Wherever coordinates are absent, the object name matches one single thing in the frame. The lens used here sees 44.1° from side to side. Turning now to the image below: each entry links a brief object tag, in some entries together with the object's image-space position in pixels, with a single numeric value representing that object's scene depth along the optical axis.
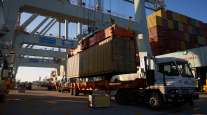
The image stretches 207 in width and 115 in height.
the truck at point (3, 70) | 10.12
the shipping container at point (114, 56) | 14.60
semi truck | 11.47
